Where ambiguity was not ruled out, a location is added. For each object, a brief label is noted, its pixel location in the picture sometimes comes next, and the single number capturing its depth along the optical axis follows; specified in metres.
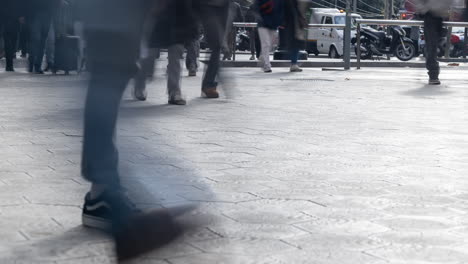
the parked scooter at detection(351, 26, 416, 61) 27.48
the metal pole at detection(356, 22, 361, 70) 19.98
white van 32.75
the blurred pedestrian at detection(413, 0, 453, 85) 11.77
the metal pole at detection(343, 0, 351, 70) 18.67
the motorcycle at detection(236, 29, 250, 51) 25.22
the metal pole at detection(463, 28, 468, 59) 27.57
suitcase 7.00
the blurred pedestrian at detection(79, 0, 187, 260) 3.25
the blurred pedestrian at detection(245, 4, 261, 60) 23.91
